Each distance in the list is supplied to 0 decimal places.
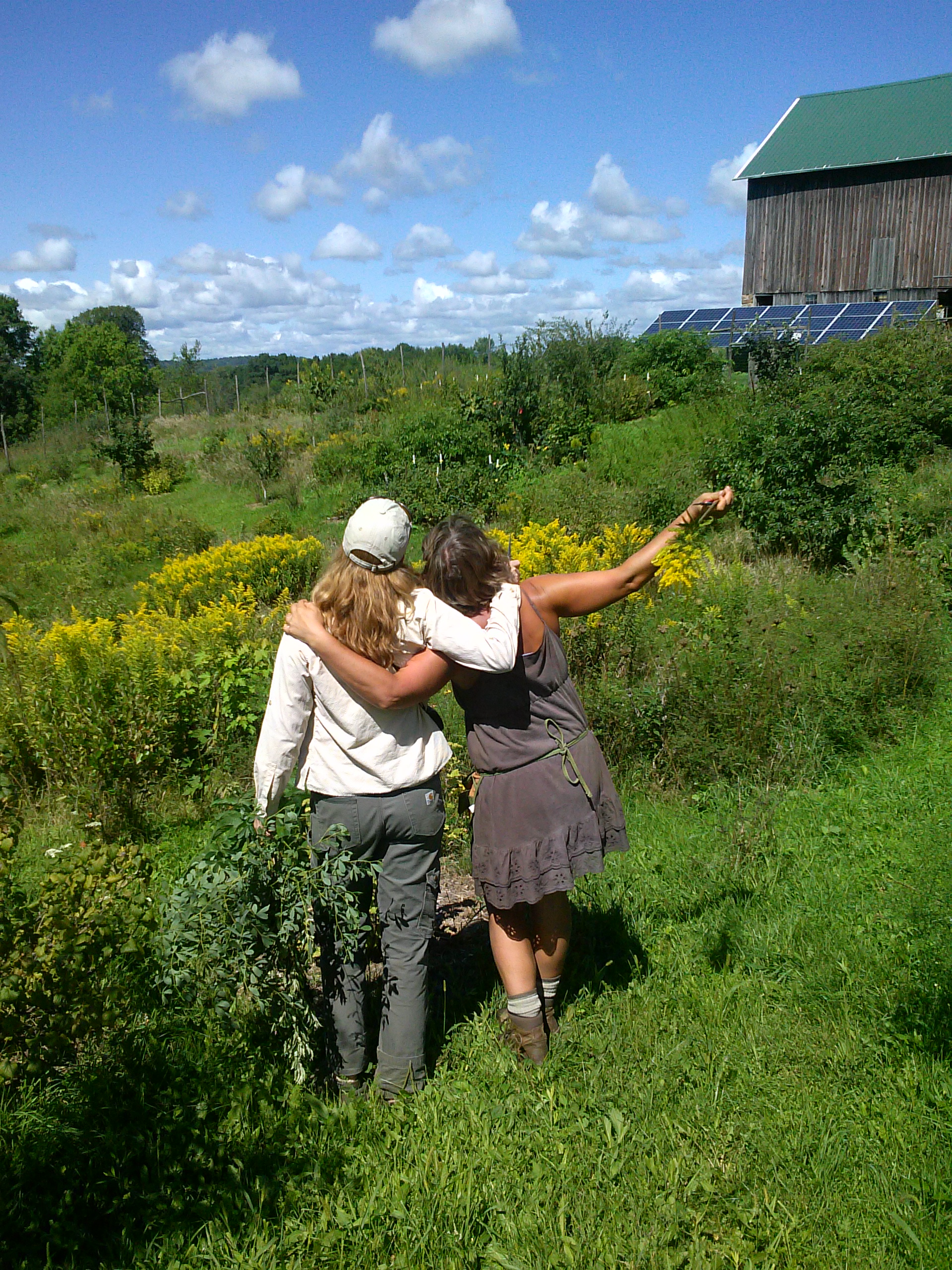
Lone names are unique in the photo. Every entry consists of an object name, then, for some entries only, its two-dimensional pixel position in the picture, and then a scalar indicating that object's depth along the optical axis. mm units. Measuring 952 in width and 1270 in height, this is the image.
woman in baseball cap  2553
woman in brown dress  2773
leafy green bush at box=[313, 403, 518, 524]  13688
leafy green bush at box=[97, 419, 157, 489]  21141
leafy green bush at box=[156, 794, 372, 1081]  2543
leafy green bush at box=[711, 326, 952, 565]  9141
